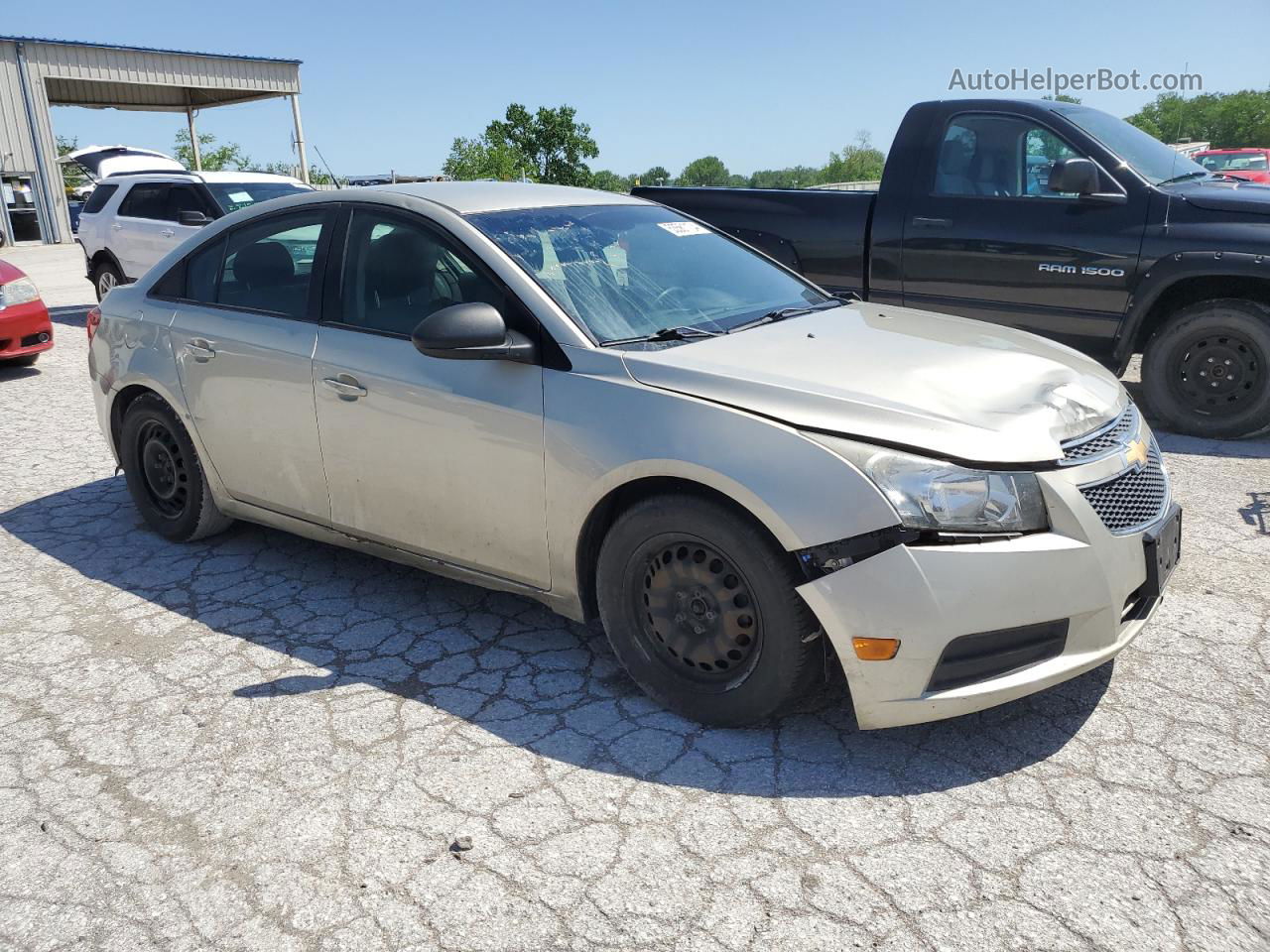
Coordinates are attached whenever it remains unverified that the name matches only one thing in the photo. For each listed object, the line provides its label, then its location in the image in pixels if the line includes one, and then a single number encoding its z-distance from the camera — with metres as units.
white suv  11.99
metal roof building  30.59
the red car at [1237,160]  16.92
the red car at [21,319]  9.13
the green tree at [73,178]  42.66
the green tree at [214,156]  52.22
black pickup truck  6.09
